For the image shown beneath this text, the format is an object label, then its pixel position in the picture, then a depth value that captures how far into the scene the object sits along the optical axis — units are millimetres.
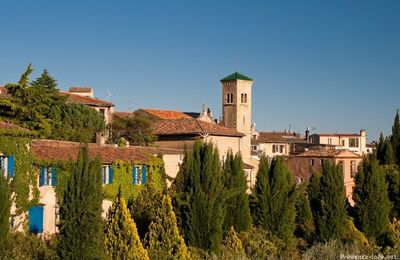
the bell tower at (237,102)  81312
